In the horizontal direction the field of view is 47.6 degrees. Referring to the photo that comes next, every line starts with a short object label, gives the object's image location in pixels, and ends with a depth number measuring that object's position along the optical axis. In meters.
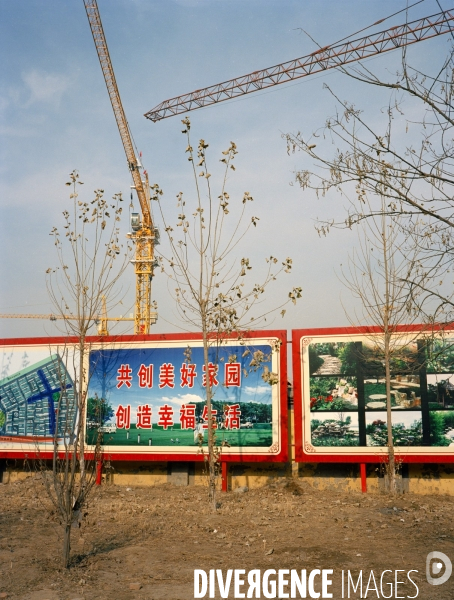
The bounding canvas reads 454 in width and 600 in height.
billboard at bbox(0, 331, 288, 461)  14.54
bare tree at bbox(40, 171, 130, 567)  7.59
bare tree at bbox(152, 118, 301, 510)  11.79
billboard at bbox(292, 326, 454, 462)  13.68
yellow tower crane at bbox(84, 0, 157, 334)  50.69
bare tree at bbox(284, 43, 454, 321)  5.69
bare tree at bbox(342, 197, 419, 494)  13.21
